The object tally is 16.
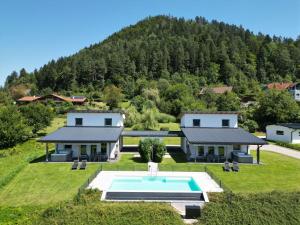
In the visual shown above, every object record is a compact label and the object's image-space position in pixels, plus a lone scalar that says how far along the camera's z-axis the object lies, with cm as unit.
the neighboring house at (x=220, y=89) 6698
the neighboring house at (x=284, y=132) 3020
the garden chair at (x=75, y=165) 1908
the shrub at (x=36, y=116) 3364
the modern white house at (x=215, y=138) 2133
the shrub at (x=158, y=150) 2150
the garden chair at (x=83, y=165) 1918
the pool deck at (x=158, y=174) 1519
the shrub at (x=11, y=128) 2893
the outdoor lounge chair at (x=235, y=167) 1896
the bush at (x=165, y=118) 4511
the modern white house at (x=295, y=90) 6382
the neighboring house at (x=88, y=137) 2141
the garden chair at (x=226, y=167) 1902
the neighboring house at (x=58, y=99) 6251
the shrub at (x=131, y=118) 3928
